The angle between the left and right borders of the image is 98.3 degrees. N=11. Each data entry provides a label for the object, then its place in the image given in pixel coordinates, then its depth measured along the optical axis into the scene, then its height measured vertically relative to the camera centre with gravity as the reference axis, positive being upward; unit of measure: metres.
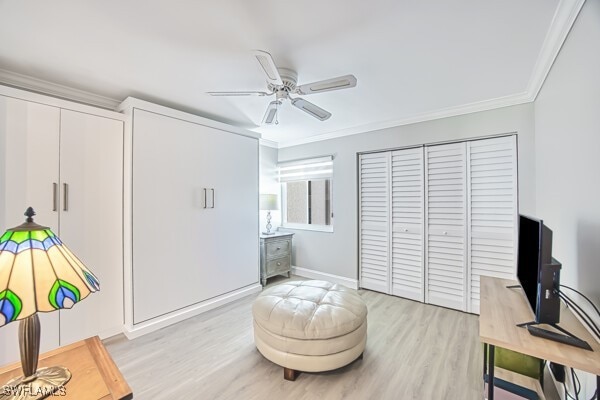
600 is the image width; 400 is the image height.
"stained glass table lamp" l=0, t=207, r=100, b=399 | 0.79 -0.28
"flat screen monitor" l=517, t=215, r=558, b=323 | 1.22 -0.32
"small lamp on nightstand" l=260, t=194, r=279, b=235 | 4.18 -0.02
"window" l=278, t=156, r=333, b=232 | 4.20 +0.13
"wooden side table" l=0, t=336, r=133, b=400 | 0.96 -0.71
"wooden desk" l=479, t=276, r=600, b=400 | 1.04 -0.63
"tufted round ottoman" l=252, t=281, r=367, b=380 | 1.90 -0.98
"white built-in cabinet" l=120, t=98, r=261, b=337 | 2.55 -0.17
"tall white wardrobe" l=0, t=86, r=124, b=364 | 2.03 +0.11
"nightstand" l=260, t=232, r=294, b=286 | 3.96 -0.86
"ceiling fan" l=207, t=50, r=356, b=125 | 1.65 +0.84
